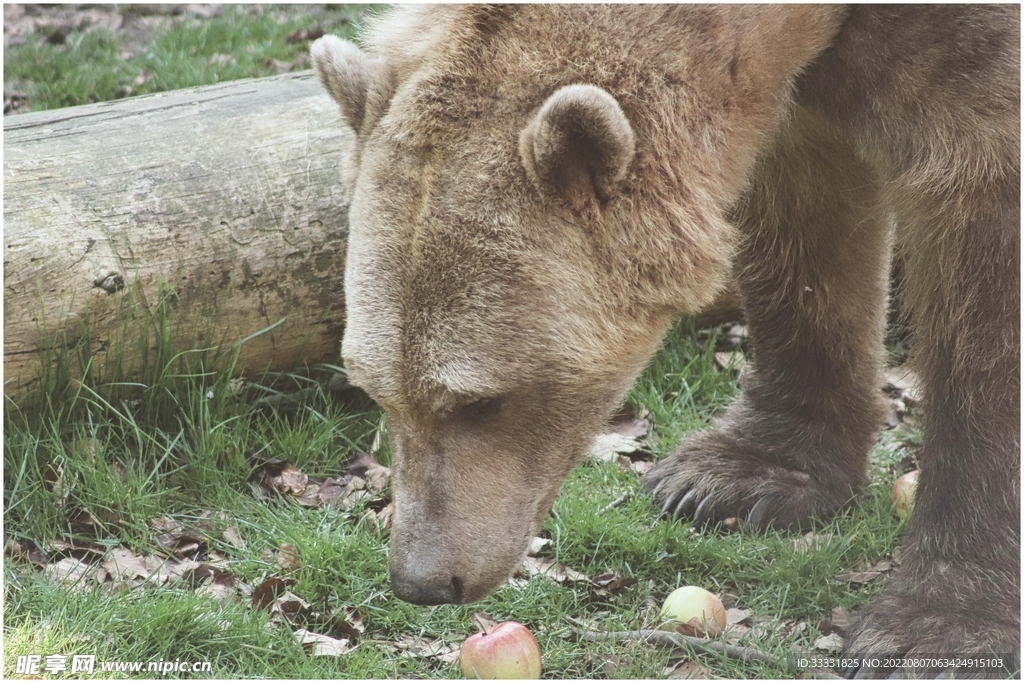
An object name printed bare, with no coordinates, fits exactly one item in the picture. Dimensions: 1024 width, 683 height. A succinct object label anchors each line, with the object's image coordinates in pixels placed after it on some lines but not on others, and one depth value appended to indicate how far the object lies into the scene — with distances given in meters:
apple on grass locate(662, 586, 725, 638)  8.20
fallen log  9.45
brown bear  6.56
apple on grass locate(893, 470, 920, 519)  9.55
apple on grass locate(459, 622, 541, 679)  7.43
